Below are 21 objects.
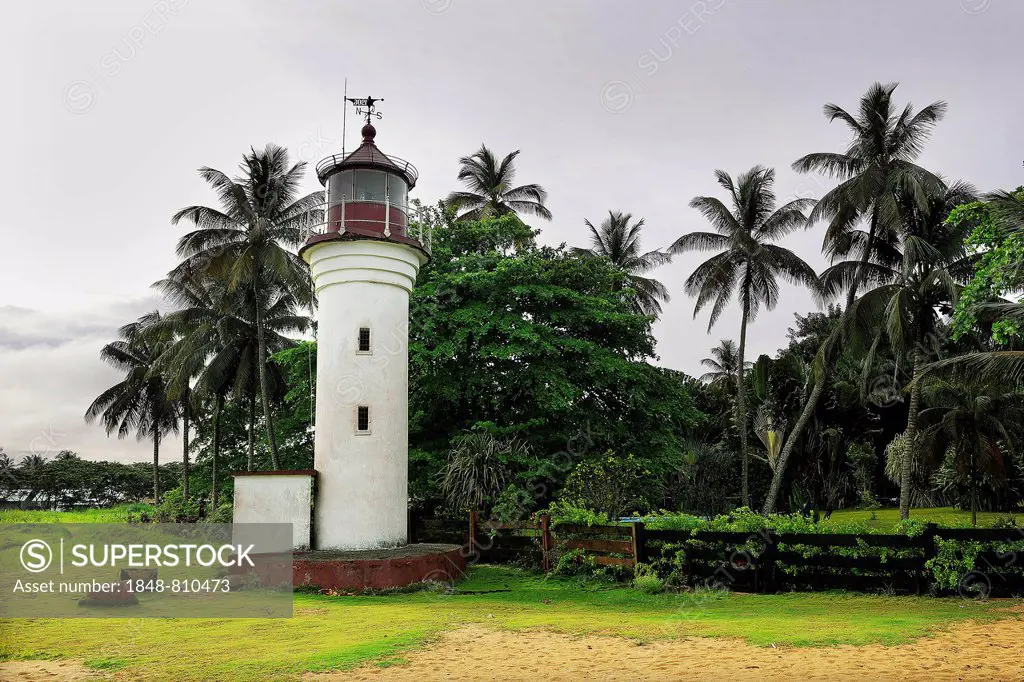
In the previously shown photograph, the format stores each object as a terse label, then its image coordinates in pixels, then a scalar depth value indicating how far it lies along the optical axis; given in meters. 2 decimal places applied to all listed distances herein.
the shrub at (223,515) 22.66
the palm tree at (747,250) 30.67
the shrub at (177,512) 27.34
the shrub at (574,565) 15.34
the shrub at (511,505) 18.52
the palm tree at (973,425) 28.28
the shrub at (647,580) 13.45
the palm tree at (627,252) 37.62
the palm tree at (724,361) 49.56
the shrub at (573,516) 15.47
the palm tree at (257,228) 26.80
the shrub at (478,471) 19.50
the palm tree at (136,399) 40.66
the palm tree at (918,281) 21.36
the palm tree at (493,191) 34.81
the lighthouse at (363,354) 15.88
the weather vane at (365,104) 17.89
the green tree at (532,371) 20.80
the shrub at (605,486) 18.14
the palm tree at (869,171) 24.47
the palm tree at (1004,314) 15.22
